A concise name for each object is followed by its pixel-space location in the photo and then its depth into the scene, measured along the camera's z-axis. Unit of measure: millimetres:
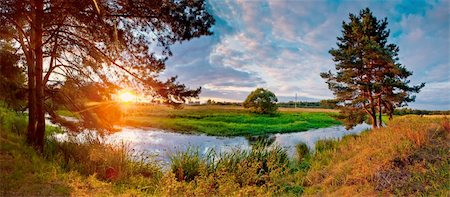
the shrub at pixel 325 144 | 15845
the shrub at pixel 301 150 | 14516
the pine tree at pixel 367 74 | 20547
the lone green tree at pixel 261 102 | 35812
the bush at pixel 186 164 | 8578
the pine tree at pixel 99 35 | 7742
